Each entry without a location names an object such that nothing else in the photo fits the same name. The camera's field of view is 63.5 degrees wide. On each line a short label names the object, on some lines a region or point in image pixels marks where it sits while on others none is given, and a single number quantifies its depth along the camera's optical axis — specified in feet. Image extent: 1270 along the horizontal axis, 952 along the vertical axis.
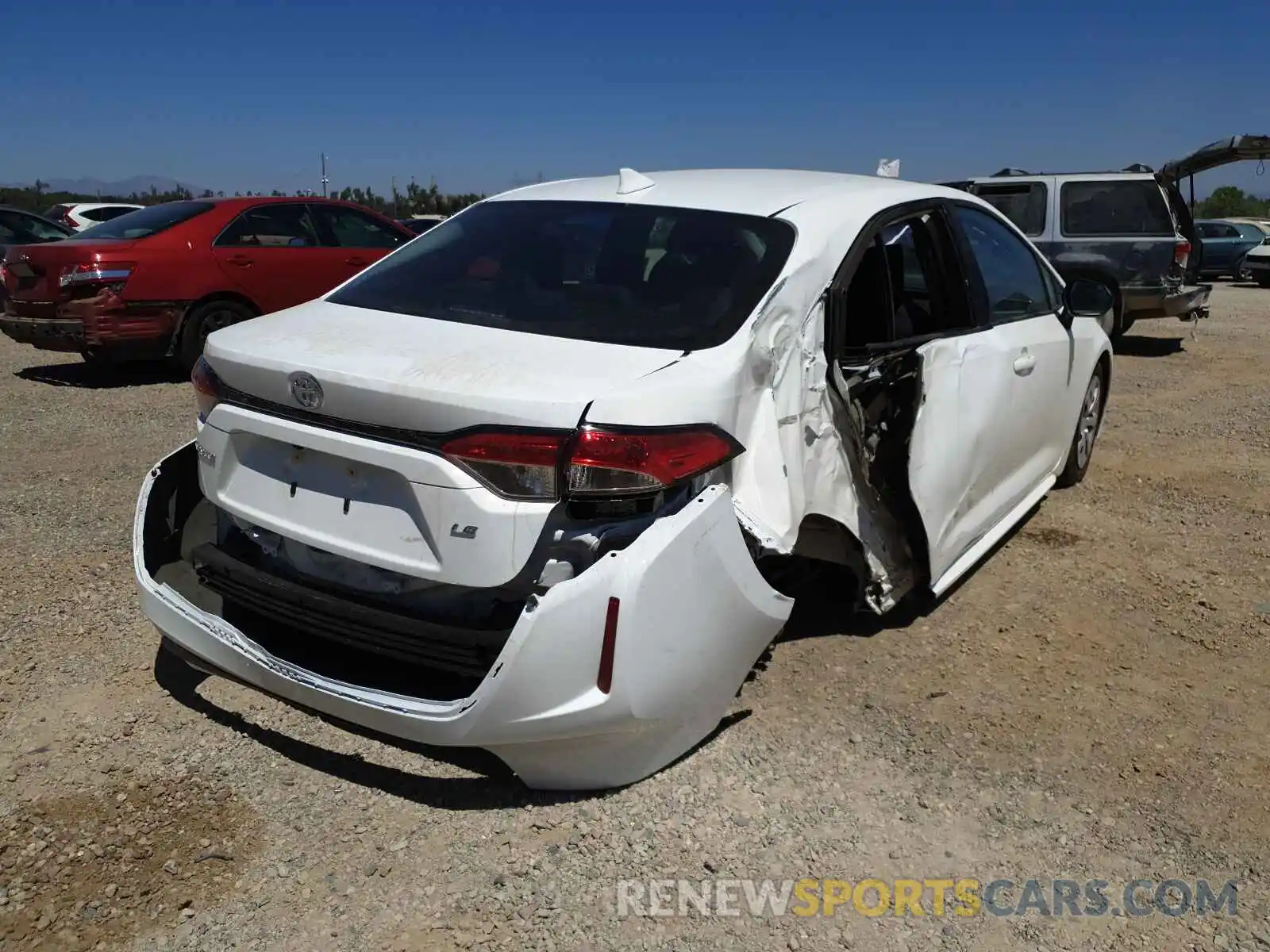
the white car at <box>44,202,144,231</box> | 58.39
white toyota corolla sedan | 7.89
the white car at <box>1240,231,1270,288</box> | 71.67
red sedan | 26.25
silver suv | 35.50
